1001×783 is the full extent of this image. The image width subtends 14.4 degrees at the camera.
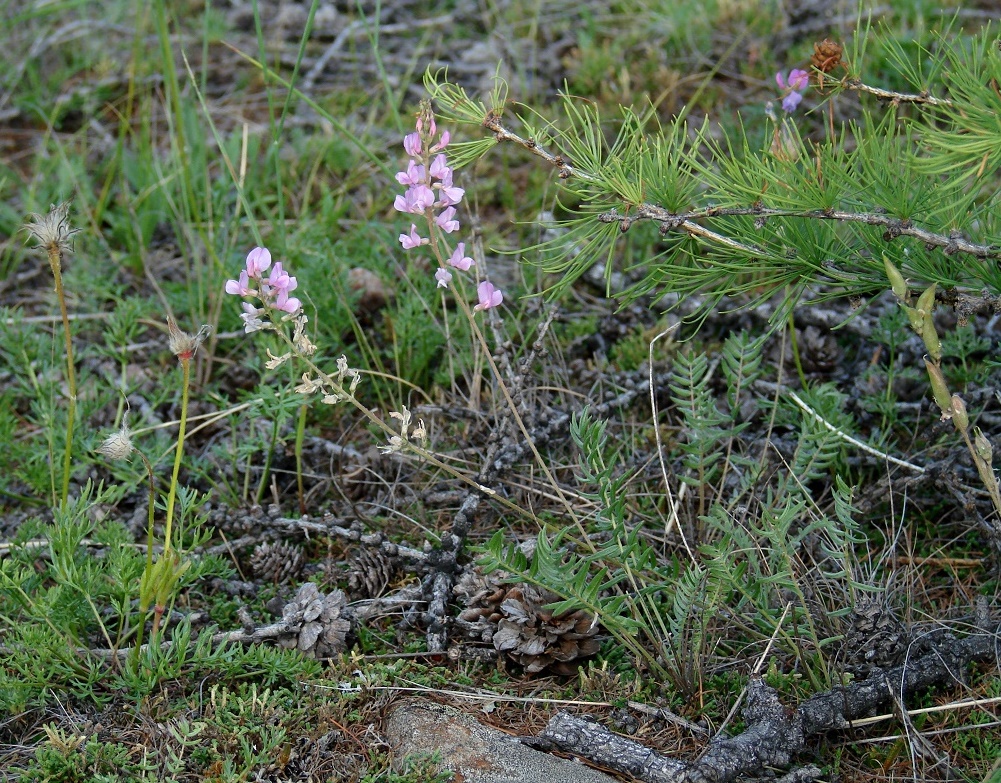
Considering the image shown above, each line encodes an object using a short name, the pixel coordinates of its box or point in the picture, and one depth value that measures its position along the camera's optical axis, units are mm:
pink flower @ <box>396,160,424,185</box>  1780
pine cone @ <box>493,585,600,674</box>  1833
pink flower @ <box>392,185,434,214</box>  1781
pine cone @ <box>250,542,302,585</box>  1896
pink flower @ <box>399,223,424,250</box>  1794
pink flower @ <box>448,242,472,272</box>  1799
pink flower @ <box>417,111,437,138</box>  1776
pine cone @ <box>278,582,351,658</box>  1843
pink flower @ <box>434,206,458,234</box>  1794
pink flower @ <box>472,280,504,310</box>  1809
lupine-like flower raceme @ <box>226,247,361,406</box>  1784
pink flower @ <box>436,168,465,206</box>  1784
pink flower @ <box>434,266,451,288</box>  1797
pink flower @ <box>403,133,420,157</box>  1777
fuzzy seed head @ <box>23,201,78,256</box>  1808
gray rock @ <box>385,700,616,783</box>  1780
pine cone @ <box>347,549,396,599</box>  1886
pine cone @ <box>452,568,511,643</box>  1850
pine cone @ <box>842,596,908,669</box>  1817
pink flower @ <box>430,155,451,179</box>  1784
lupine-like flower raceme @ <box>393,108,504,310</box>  1780
